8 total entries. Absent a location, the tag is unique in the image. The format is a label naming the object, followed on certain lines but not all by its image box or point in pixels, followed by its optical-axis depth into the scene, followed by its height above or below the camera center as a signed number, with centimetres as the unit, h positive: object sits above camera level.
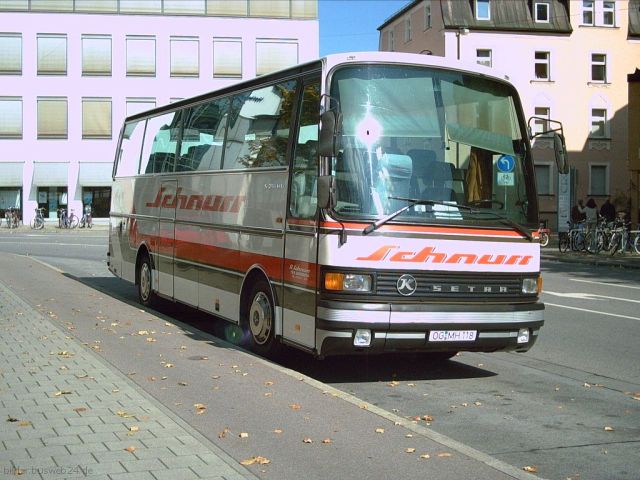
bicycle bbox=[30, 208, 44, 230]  4981 -64
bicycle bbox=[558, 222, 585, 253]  3123 -86
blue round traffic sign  856 +53
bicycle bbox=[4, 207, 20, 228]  5009 -43
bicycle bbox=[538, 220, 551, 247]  3706 -108
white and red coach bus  777 +2
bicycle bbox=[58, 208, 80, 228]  5041 -52
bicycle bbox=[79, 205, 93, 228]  5112 -51
